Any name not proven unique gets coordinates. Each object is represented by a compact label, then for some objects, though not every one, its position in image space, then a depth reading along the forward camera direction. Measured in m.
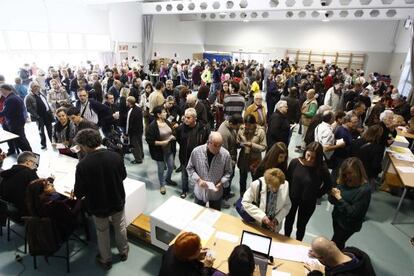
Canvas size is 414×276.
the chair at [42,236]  2.41
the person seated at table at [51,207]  2.42
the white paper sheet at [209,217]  2.46
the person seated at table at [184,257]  1.60
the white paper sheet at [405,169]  3.73
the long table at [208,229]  2.03
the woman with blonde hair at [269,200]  2.24
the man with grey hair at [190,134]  3.49
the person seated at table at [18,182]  2.66
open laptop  1.81
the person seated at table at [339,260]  1.57
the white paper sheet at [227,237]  2.23
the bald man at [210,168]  2.79
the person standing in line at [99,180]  2.27
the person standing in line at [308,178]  2.49
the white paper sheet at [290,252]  2.06
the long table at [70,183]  3.07
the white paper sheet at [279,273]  1.91
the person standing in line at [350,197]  2.32
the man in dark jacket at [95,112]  4.55
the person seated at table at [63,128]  3.58
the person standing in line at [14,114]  4.54
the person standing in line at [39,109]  5.14
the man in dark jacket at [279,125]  3.84
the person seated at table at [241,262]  1.50
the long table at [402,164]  3.44
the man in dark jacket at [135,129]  4.57
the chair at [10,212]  2.82
